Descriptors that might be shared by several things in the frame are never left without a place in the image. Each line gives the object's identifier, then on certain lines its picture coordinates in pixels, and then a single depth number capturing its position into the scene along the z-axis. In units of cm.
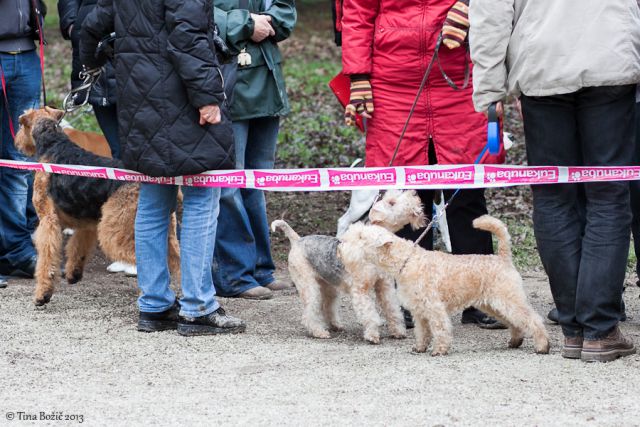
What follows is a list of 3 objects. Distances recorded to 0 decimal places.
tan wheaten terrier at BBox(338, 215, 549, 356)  969
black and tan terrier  1252
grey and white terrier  1067
